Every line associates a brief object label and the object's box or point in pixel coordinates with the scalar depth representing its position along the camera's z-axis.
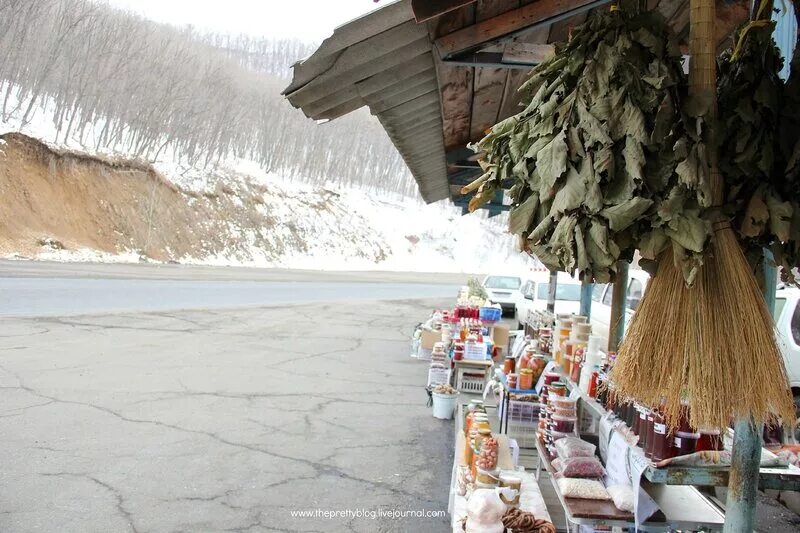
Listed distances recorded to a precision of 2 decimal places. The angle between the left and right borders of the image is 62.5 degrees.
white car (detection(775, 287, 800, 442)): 7.52
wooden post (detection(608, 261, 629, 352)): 4.58
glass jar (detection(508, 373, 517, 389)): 6.02
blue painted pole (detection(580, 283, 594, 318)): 6.45
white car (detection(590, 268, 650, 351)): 11.08
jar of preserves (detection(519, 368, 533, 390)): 5.95
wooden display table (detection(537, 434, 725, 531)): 3.43
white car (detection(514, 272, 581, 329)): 15.02
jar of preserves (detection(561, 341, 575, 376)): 4.85
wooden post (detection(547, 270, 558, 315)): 9.94
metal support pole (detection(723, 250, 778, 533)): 2.44
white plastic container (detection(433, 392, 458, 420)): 7.96
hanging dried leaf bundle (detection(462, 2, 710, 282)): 1.76
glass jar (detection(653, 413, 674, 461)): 3.01
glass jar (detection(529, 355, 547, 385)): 6.05
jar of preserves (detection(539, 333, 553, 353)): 6.64
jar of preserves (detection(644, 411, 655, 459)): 3.12
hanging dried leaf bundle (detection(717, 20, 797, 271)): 1.89
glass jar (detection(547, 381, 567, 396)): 4.62
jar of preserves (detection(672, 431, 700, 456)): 2.96
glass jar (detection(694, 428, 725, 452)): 3.01
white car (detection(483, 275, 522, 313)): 20.86
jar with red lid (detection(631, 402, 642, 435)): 3.25
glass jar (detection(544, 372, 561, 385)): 4.84
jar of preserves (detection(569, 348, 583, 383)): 4.58
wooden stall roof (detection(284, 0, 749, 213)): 2.66
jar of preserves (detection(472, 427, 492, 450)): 4.57
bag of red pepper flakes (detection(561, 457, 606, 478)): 3.92
